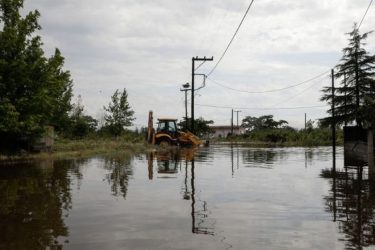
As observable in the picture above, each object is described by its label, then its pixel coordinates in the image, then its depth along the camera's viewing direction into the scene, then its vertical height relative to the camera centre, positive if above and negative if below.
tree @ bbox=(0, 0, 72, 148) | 23.98 +3.55
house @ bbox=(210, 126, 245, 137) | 141.12 +4.29
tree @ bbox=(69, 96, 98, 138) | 51.14 +2.10
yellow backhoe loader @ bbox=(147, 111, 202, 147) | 43.46 +0.81
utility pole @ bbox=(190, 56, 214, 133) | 52.02 +8.91
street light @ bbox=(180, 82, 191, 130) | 59.80 +7.57
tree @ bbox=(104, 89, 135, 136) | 57.41 +3.63
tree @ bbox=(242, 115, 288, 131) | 121.69 +6.16
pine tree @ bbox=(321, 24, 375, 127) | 32.42 +4.60
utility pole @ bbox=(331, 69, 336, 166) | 34.00 +2.43
